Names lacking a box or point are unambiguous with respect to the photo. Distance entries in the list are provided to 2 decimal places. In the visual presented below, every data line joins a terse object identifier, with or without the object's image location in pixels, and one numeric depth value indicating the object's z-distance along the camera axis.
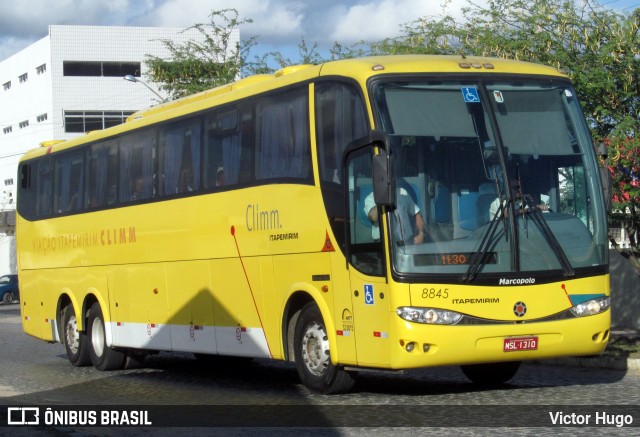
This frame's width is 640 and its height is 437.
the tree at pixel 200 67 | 35.09
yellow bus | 11.79
